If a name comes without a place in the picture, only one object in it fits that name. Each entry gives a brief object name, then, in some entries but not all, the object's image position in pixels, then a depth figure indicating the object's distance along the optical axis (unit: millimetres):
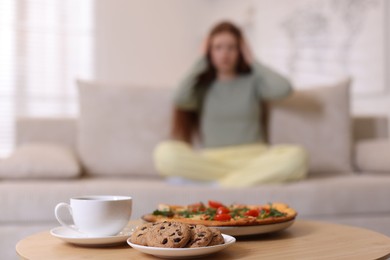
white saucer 1041
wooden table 970
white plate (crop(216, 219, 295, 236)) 1106
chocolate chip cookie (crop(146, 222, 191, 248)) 916
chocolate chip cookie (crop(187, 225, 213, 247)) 922
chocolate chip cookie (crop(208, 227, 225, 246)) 945
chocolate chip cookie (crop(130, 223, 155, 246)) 955
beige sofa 2170
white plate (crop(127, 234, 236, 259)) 903
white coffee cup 1034
